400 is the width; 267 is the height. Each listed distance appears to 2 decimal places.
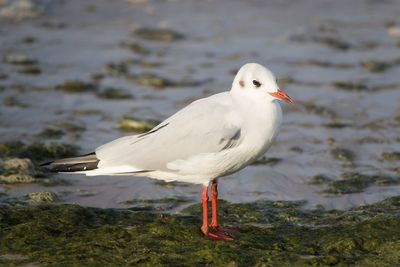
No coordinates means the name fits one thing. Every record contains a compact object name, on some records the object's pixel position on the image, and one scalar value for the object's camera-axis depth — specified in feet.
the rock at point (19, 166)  46.42
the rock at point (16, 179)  44.93
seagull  36.19
